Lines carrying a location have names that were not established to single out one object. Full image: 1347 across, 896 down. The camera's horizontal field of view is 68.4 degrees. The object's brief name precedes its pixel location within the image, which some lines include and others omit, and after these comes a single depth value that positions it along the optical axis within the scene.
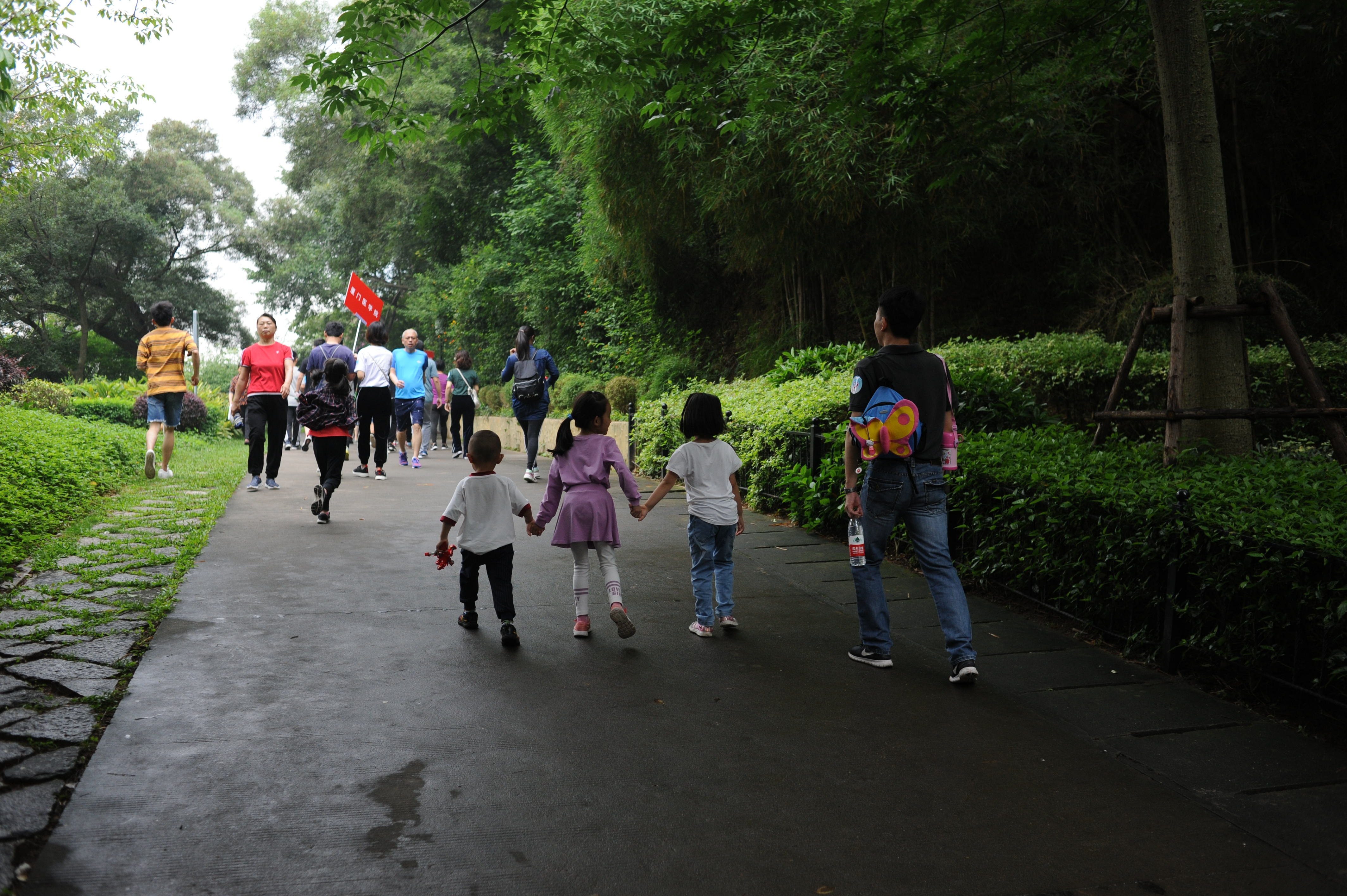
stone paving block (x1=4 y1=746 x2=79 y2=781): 3.06
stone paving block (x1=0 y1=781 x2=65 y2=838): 2.73
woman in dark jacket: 10.73
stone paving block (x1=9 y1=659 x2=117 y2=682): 3.95
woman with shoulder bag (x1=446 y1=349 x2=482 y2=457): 14.36
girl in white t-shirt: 5.04
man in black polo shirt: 4.38
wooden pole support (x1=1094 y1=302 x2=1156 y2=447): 5.73
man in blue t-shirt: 12.66
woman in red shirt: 9.34
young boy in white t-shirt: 4.87
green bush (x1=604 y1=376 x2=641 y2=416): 16.42
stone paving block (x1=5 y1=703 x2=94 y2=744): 3.37
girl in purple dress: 4.98
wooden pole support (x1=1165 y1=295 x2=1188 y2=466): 5.45
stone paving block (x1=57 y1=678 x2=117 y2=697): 3.82
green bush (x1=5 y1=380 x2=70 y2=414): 17.56
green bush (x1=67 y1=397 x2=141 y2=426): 17.62
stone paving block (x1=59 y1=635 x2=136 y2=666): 4.21
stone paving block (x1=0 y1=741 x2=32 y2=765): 3.16
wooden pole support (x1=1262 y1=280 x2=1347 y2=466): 5.06
